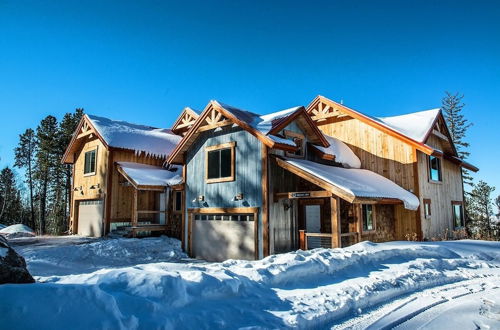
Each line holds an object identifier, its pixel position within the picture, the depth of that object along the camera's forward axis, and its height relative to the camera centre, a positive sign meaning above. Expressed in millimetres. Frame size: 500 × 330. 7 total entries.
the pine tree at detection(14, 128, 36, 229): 37781 +6225
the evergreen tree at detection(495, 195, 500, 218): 37281 +204
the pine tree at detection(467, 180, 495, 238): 34969 +51
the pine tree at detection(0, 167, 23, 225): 38594 +1019
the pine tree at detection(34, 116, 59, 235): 32906 +5344
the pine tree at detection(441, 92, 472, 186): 36875 +9031
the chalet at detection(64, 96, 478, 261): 14383 +1293
